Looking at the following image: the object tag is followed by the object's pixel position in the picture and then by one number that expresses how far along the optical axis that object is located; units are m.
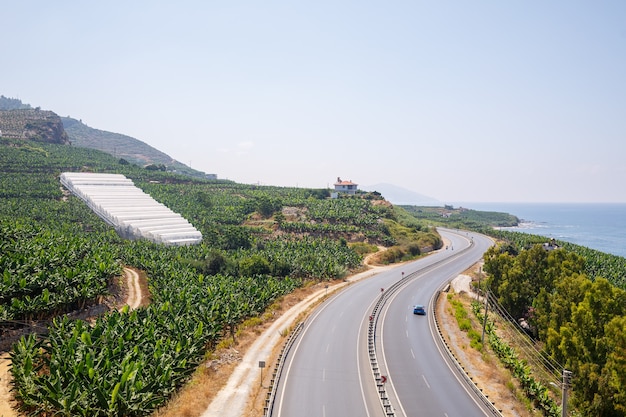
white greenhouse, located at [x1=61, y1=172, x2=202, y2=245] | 89.81
